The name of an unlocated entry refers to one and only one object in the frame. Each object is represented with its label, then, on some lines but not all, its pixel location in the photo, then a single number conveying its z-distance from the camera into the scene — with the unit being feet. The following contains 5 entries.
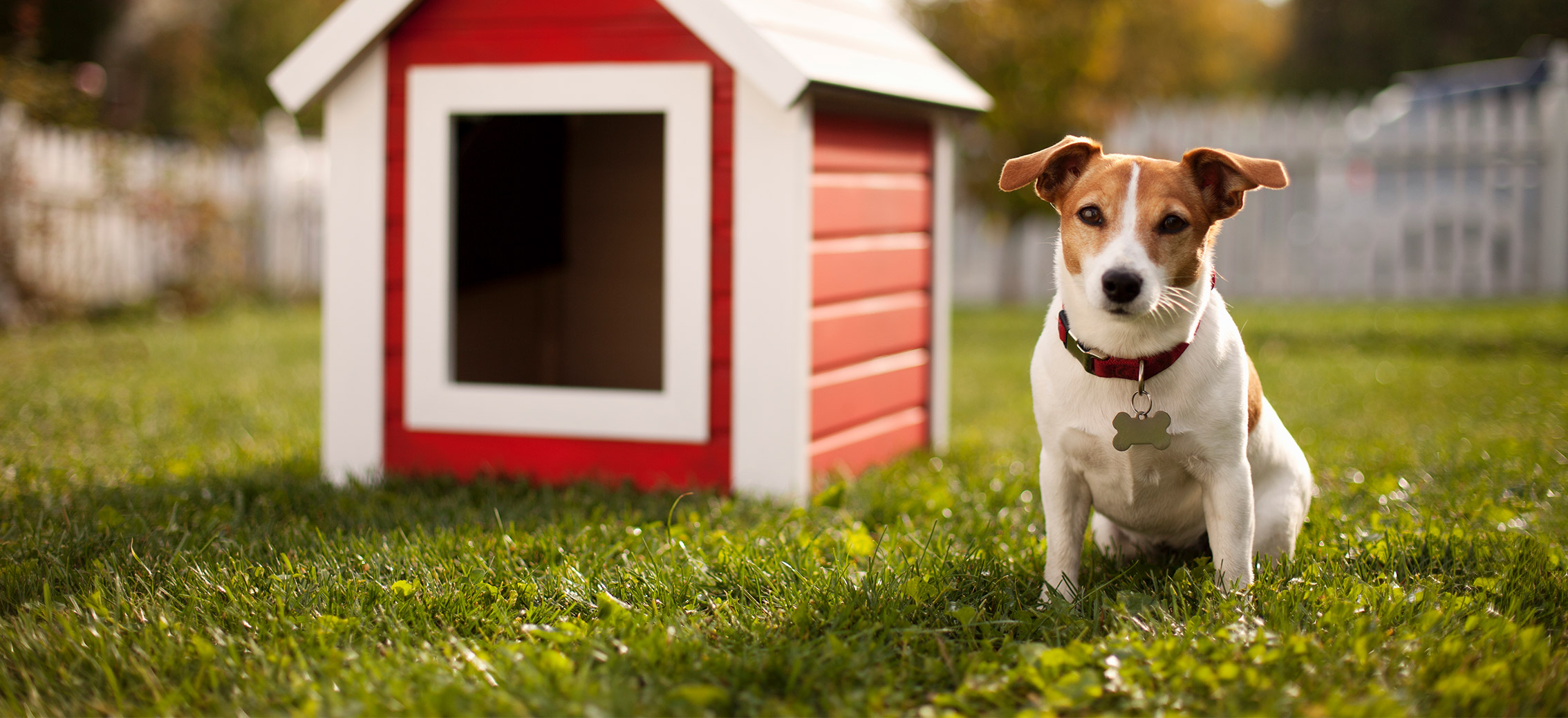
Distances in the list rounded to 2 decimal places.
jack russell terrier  8.74
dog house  13.51
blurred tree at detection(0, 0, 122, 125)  27.94
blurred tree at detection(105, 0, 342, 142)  59.26
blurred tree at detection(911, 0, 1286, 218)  37.19
